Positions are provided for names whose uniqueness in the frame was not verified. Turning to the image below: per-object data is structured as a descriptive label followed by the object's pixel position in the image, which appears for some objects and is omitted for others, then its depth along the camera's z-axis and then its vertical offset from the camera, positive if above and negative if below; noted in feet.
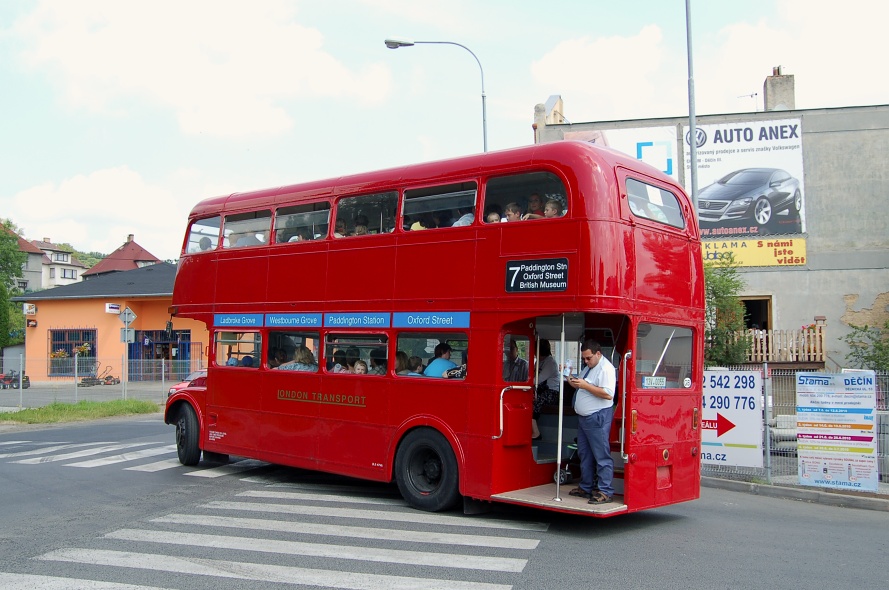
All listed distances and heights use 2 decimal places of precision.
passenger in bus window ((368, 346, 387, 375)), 34.04 -0.75
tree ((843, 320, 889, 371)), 70.18 -0.79
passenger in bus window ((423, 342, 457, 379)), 31.71 -0.75
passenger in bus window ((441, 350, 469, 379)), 31.01 -1.15
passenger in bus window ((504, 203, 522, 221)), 29.84 +4.71
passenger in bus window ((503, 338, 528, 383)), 30.19 -0.91
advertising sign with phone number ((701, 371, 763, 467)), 40.68 -3.92
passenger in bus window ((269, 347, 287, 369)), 39.09 -0.64
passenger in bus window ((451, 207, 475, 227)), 31.07 +4.75
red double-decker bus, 28.17 +0.89
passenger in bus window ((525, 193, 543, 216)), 29.22 +4.86
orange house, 143.95 +4.33
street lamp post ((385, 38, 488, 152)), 71.05 +25.85
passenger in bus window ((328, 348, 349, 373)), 35.94 -0.82
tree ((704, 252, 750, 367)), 70.28 +2.25
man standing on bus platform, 28.17 -2.68
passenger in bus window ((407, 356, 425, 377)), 32.78 -0.93
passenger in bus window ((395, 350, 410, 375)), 33.35 -0.82
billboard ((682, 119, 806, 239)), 90.68 +17.65
